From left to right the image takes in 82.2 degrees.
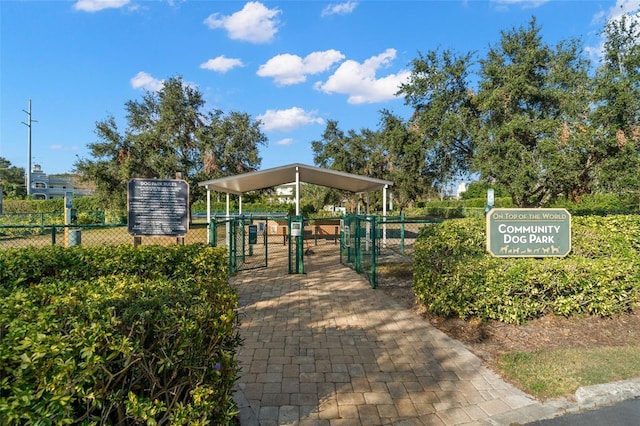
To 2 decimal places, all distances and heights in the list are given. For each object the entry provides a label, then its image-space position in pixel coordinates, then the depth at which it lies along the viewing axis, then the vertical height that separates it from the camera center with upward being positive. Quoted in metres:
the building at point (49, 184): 66.75 +6.13
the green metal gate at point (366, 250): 7.19 -1.07
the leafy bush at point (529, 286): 4.62 -0.94
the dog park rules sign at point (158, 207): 5.66 +0.13
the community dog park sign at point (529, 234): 5.24 -0.30
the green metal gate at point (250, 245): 8.47 -0.79
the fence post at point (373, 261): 7.00 -0.92
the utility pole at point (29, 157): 41.56 +6.77
